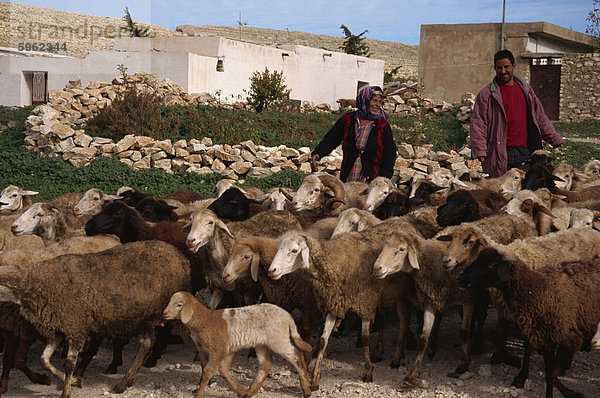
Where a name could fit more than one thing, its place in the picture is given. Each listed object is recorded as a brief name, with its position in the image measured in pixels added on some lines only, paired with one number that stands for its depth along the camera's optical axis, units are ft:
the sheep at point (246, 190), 30.63
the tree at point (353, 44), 133.49
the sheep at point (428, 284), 17.65
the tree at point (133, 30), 118.87
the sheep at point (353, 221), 21.02
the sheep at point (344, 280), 17.48
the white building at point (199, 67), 75.97
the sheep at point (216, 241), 19.12
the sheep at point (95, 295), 16.84
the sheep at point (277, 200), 26.86
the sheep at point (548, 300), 15.79
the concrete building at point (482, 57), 85.25
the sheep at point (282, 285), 18.61
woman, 28.27
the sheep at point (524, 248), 17.26
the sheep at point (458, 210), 20.98
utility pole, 85.10
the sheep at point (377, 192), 25.27
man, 27.22
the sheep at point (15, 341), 17.60
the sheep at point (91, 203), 25.05
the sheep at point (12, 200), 28.66
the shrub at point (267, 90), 77.36
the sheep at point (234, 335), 16.37
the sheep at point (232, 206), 24.57
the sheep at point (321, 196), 25.88
